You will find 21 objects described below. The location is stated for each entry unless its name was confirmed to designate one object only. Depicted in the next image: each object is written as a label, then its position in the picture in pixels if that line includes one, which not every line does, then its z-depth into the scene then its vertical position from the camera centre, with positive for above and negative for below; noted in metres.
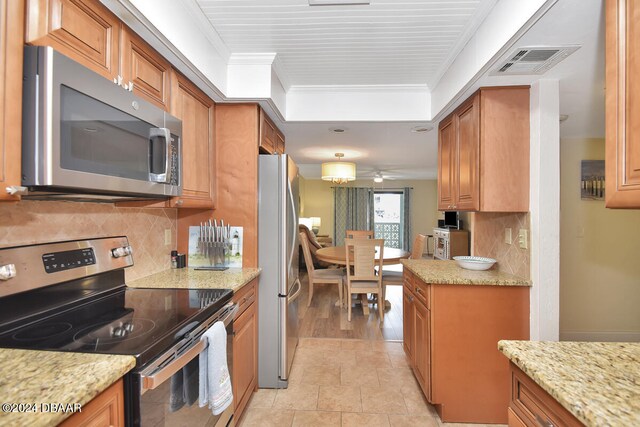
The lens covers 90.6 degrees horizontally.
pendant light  4.69 +0.65
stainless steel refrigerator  2.31 -0.42
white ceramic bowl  2.24 -0.34
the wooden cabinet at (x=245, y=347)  1.84 -0.85
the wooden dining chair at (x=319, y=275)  4.19 -0.83
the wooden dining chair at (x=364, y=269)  3.79 -0.67
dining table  4.11 -0.57
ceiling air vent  1.55 +0.81
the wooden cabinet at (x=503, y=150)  2.01 +0.41
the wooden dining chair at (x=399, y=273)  4.07 -0.81
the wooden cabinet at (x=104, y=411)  0.76 -0.52
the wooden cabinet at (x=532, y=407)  0.84 -0.56
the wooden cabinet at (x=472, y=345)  1.94 -0.81
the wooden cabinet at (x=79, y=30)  0.95 +0.62
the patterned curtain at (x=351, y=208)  8.77 +0.17
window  8.97 -0.02
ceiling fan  6.61 +0.94
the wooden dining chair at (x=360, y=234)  4.53 -0.29
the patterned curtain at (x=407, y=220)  8.73 -0.16
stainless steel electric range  0.99 -0.41
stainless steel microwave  0.91 +0.27
